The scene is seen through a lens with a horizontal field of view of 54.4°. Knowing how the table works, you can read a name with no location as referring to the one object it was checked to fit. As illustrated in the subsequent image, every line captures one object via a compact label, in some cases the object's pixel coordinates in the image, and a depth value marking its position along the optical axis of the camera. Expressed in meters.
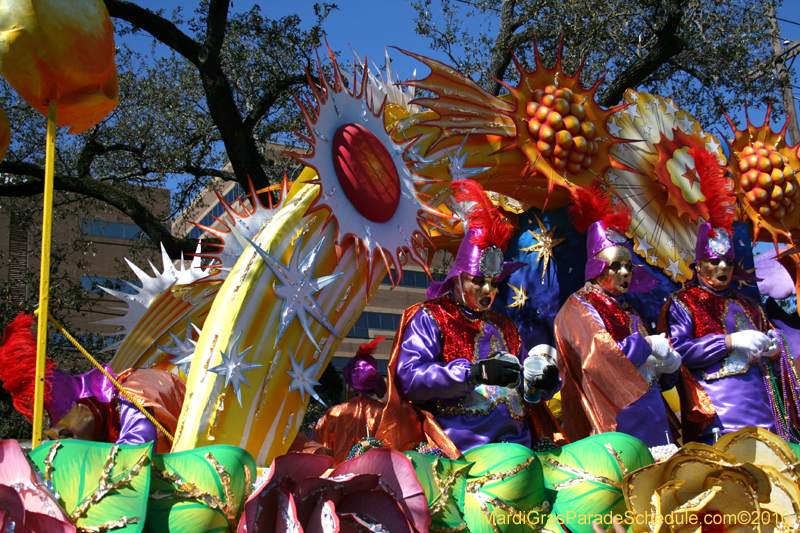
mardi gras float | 2.41
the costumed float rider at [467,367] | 3.67
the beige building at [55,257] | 8.88
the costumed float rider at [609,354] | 3.97
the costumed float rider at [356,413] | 4.59
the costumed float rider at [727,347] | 4.55
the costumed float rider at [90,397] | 3.81
